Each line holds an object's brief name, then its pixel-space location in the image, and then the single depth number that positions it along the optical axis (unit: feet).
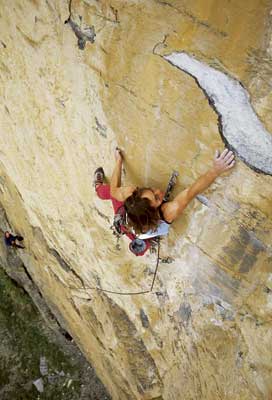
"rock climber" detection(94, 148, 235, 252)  8.29
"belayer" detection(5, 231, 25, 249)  18.70
